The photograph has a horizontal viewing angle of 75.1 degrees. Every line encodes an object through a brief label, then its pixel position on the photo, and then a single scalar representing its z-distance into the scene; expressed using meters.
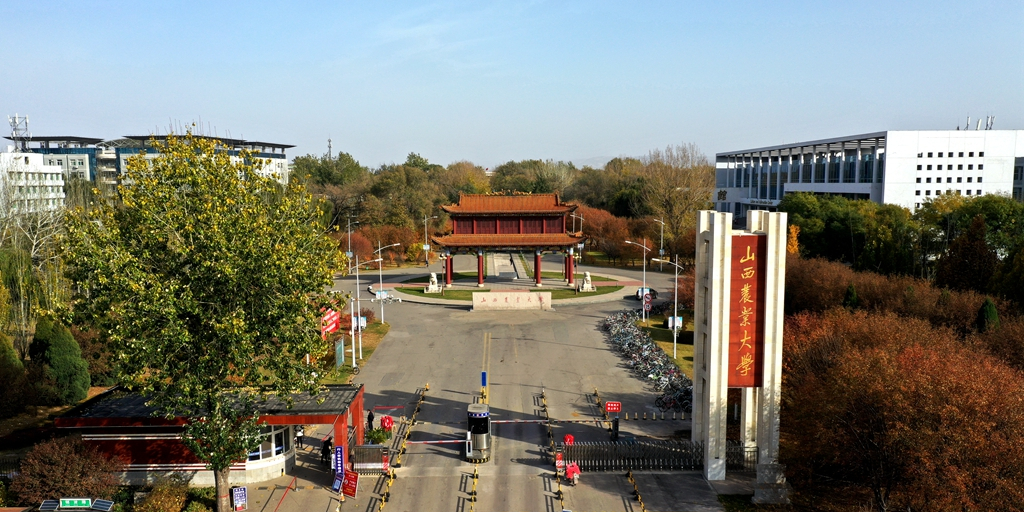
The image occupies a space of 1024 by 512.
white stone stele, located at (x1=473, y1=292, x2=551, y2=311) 54.97
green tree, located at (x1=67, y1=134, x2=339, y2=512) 18.08
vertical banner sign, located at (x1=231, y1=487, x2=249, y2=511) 21.14
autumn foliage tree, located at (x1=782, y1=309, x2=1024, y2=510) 16.23
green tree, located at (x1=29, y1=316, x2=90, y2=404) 30.59
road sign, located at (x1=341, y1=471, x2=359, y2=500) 21.92
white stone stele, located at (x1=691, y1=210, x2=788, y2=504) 22.67
